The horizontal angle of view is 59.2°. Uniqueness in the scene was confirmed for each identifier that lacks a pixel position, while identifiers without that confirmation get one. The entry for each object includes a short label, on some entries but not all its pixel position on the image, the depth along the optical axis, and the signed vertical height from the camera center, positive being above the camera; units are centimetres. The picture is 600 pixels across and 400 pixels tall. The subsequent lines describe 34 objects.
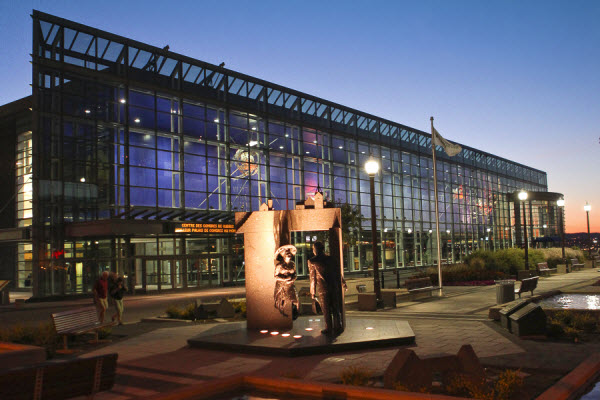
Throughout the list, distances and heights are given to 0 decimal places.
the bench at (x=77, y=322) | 1164 -174
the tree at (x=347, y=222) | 3806 +121
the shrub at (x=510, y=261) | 3238 -172
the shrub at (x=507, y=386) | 672 -199
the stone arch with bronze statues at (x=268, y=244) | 1252 -8
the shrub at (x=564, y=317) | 1235 -202
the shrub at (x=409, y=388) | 688 -198
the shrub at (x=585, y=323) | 1172 -205
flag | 2452 +424
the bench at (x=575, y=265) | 3746 -241
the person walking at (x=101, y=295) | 1537 -140
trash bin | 1764 -195
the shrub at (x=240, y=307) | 1760 -221
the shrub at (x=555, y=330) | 1128 -209
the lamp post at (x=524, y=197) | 2946 +209
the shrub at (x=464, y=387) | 680 -200
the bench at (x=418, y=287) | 2179 -214
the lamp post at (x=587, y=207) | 4577 +209
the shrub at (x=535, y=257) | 3454 -169
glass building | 3119 +605
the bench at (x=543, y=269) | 3231 -224
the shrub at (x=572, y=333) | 1104 -213
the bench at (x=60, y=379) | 538 -142
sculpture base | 1033 -208
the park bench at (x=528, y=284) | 1838 -181
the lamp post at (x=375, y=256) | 1891 -71
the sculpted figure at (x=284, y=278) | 1225 -86
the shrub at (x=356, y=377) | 737 -196
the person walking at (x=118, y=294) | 1628 -149
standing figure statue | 1146 -103
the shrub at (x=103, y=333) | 1331 -218
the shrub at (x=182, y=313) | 1739 -228
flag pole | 2261 -65
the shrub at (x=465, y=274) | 2881 -217
